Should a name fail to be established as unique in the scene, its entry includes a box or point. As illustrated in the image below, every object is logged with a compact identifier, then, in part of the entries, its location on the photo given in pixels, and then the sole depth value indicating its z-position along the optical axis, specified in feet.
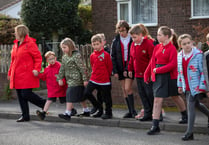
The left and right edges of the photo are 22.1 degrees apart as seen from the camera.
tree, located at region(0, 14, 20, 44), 67.51
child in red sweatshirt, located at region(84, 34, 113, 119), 34.06
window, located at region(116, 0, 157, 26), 66.41
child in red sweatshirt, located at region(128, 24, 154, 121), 31.70
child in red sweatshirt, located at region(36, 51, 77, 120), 36.65
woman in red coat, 35.71
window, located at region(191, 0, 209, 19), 61.60
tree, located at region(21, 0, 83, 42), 74.44
